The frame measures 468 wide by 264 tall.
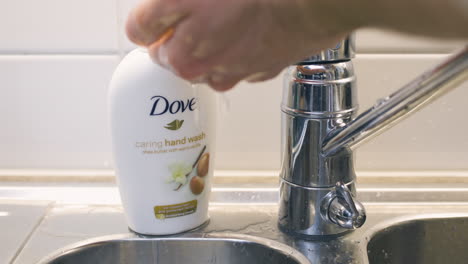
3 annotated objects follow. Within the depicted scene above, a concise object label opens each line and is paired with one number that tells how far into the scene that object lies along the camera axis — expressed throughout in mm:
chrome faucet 530
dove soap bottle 532
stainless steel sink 573
